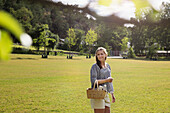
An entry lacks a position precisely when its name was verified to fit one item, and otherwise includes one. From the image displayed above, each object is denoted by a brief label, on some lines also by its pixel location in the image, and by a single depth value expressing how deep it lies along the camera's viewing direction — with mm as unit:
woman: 3359
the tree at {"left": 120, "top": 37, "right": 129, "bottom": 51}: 85550
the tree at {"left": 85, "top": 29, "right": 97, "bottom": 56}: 69938
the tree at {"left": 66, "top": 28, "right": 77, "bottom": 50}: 67019
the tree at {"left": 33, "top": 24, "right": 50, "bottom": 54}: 47266
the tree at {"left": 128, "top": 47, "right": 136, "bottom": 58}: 61562
